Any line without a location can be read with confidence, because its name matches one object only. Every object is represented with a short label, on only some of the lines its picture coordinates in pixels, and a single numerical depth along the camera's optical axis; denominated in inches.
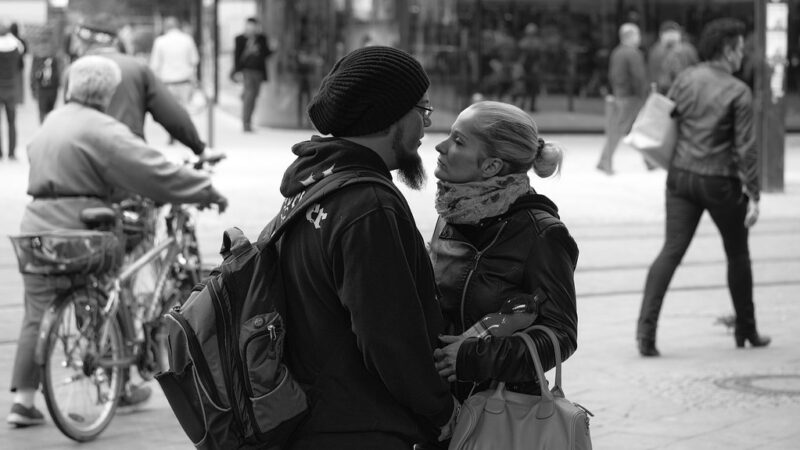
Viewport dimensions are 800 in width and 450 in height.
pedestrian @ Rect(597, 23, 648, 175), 701.3
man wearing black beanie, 110.4
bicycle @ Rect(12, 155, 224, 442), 234.4
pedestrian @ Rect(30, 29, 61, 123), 797.9
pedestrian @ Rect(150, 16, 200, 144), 834.8
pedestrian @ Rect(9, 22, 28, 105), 787.9
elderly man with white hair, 246.5
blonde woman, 123.1
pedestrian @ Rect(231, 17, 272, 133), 940.0
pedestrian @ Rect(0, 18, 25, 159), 733.3
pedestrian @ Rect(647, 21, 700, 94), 681.6
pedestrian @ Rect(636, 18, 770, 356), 299.1
